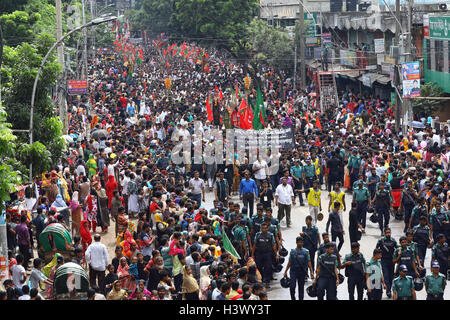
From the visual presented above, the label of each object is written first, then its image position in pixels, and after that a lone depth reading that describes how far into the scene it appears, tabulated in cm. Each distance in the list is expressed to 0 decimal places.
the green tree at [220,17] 5766
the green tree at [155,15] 9812
